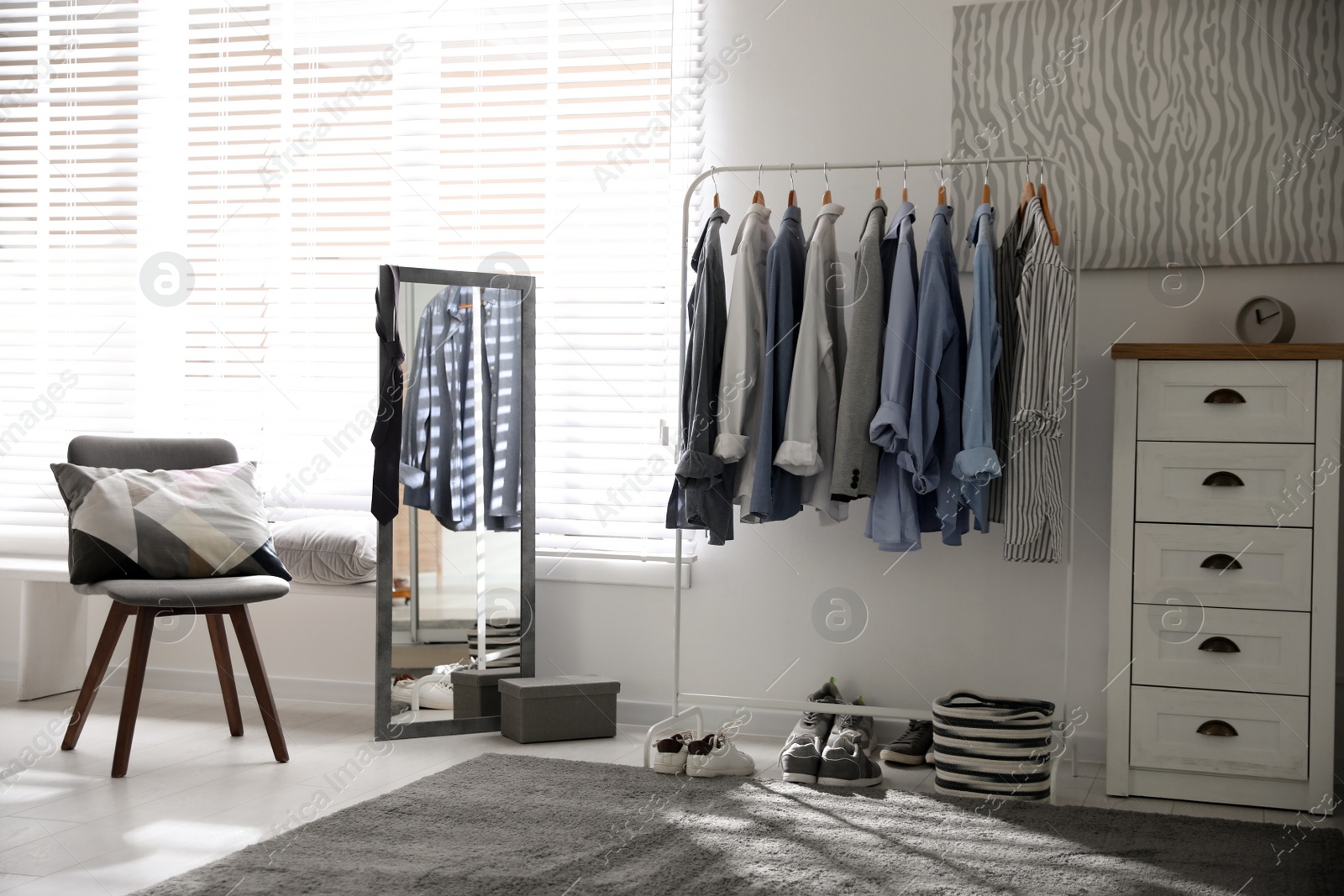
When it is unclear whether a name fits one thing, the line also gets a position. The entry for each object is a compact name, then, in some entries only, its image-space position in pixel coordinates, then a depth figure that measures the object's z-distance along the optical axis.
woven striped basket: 2.69
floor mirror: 3.29
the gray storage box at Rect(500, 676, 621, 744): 3.20
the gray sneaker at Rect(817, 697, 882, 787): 2.79
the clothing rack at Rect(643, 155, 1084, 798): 2.81
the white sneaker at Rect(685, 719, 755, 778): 2.84
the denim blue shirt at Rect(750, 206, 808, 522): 2.88
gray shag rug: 2.08
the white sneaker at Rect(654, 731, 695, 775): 2.86
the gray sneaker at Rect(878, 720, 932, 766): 3.00
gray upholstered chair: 2.80
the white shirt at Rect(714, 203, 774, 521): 2.91
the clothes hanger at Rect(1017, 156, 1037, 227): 2.84
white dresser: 2.61
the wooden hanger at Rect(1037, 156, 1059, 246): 2.78
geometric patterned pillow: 2.90
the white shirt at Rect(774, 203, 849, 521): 2.84
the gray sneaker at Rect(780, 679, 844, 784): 2.83
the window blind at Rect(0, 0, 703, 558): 3.55
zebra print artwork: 2.98
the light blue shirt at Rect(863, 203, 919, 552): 2.75
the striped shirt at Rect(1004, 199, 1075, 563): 2.72
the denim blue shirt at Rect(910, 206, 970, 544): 2.75
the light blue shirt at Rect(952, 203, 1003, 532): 2.69
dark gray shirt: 2.91
